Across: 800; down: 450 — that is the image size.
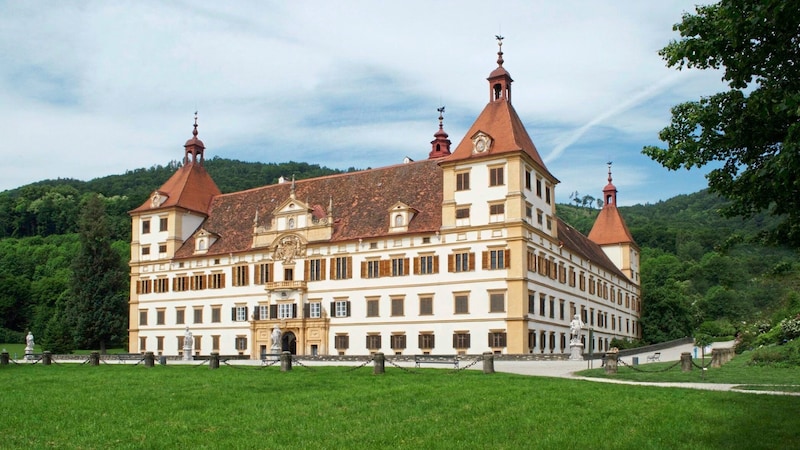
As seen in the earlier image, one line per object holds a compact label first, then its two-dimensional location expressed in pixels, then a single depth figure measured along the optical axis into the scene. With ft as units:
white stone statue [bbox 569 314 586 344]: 137.49
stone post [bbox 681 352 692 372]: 103.81
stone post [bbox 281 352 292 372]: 109.70
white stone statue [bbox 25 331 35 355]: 178.84
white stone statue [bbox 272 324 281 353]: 147.84
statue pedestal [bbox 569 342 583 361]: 135.13
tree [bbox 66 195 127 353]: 241.96
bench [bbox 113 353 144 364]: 164.55
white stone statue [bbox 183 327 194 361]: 173.23
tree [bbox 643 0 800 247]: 43.52
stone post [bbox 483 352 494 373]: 98.22
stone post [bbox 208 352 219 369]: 120.98
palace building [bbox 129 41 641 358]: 162.61
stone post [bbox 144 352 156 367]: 128.16
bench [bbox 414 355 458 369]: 119.63
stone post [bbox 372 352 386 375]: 100.63
